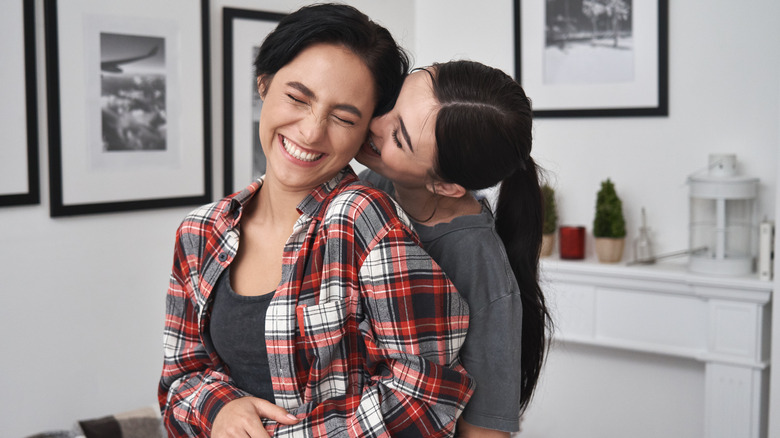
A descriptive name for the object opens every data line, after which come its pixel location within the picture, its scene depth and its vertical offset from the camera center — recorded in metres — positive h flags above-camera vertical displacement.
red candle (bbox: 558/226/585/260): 3.12 -0.26
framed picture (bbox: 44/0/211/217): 2.49 +0.25
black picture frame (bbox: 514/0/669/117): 2.99 +0.46
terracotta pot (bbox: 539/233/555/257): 3.16 -0.28
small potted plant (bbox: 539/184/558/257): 3.13 -0.18
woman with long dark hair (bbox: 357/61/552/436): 1.26 +0.01
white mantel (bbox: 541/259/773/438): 2.68 -0.54
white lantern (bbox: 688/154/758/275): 2.73 -0.16
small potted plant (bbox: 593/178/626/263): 2.99 -0.19
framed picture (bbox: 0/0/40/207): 2.33 +0.22
